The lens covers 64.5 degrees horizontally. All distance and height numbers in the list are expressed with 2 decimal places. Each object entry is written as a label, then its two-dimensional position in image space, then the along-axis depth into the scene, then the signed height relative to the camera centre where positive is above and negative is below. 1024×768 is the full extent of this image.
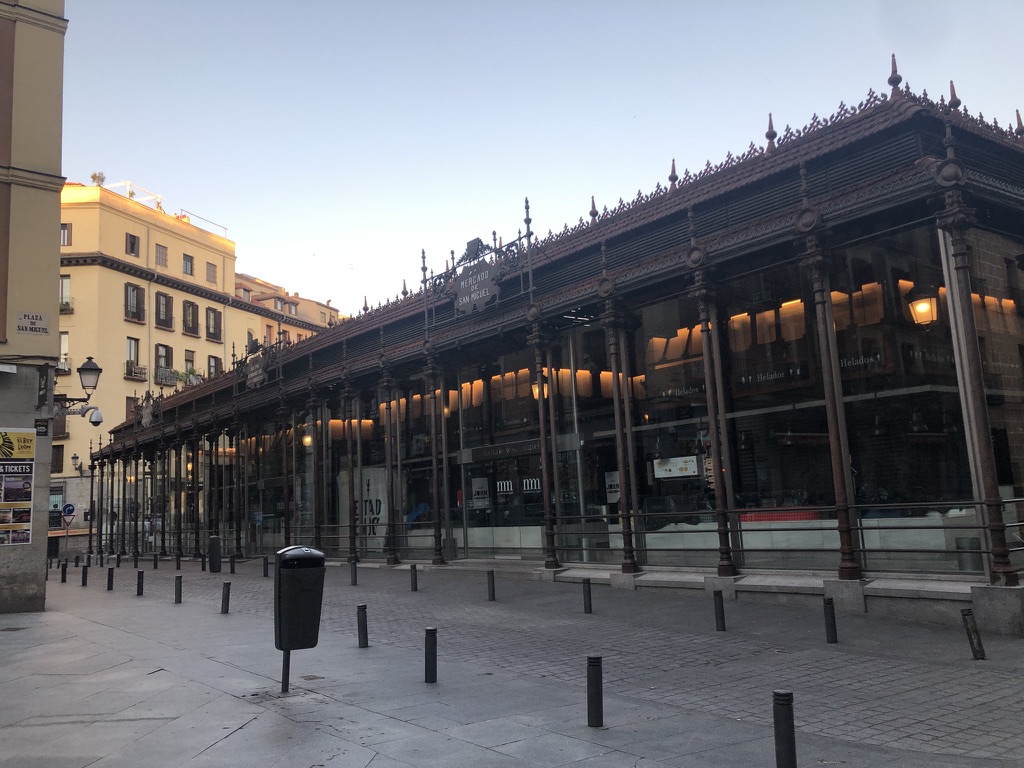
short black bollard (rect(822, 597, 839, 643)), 10.34 -1.85
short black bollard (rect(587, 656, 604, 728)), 6.79 -1.72
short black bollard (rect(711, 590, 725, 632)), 11.42 -1.76
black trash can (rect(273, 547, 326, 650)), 8.19 -0.91
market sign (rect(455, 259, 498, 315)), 21.06 +5.51
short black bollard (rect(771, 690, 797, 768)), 5.11 -1.57
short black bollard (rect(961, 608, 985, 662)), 9.16 -1.87
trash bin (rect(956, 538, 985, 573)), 11.83 -1.29
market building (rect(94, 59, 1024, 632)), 12.59 +2.26
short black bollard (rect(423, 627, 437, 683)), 8.63 -1.67
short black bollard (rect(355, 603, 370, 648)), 10.88 -1.60
